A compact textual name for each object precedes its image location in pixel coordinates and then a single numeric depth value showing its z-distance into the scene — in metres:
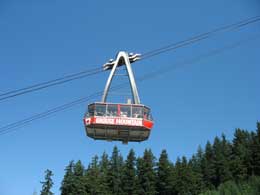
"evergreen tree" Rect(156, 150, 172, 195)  95.04
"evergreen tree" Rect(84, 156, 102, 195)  97.25
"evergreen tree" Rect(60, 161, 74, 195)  98.31
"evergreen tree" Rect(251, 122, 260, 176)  100.75
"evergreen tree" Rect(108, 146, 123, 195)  100.99
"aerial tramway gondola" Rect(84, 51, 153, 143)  31.61
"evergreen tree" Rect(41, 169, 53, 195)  96.88
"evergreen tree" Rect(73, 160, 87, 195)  96.54
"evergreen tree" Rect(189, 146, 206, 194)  94.03
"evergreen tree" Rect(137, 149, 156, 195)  96.06
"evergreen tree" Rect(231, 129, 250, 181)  100.06
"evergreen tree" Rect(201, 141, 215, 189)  101.25
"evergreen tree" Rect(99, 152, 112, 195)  99.06
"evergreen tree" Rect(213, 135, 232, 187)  100.25
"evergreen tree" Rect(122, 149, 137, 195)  97.88
